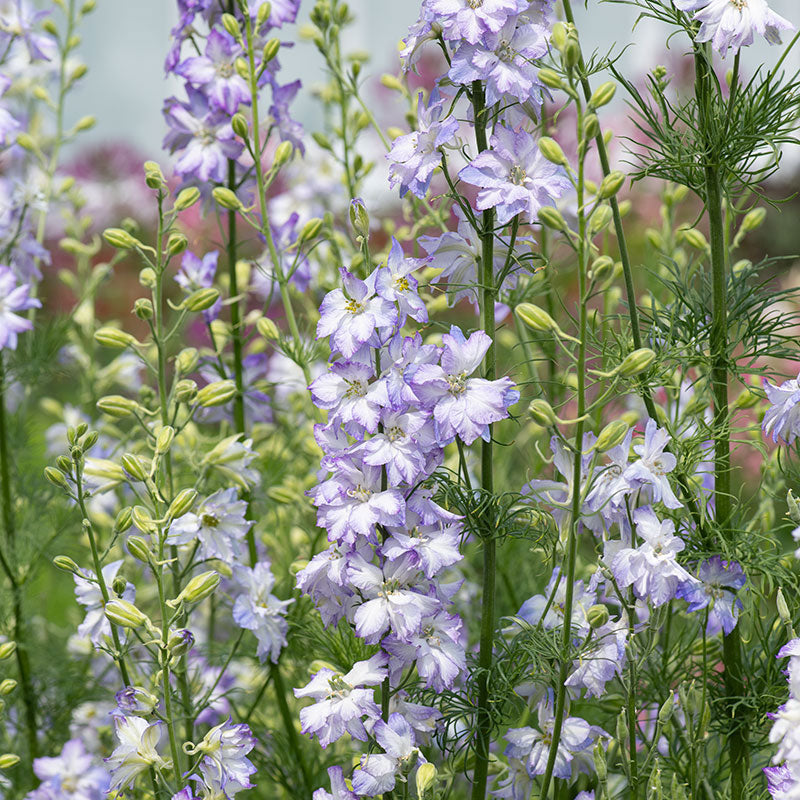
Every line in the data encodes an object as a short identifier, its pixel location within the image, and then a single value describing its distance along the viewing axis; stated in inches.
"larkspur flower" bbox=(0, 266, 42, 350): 84.4
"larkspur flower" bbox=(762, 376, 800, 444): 77.3
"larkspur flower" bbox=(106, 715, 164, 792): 77.0
